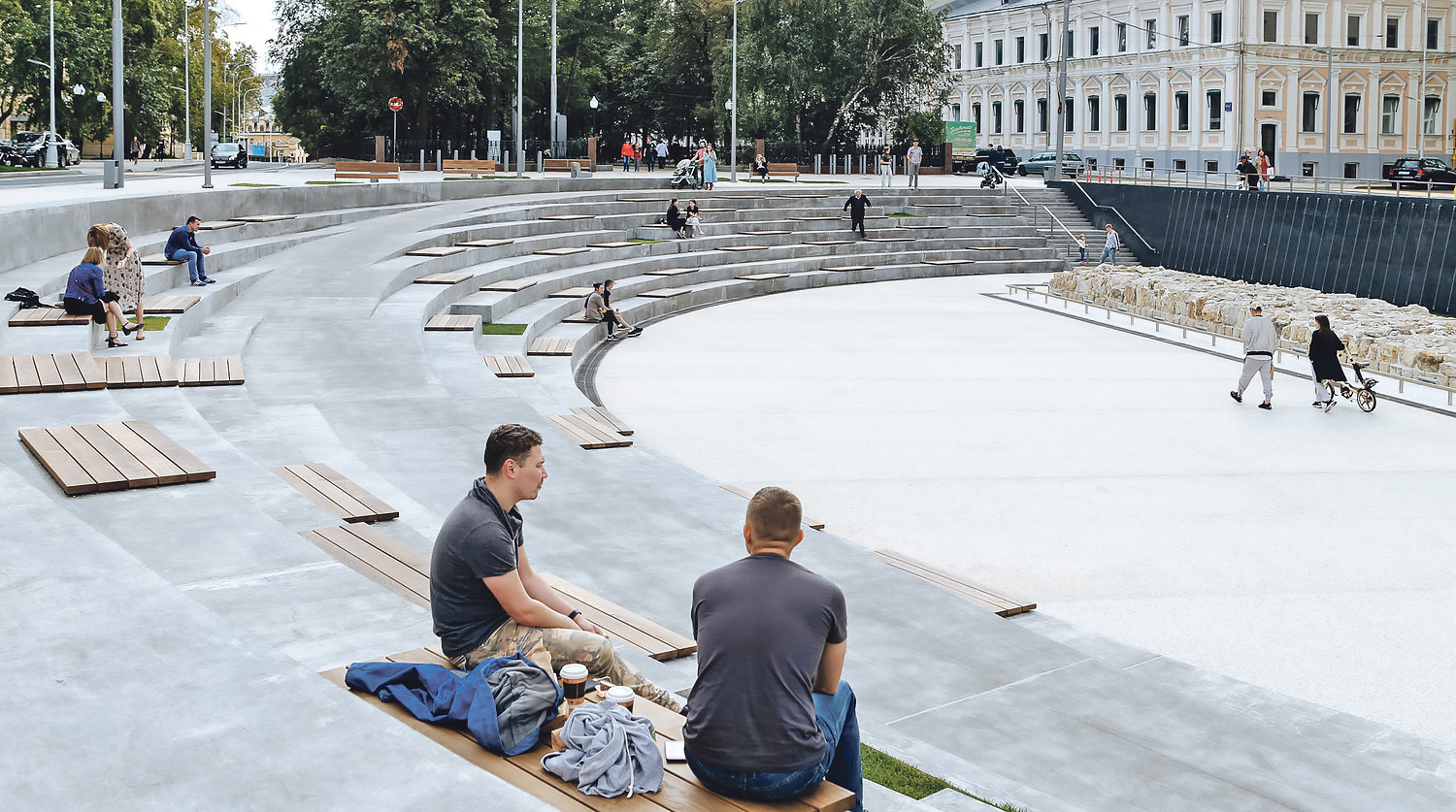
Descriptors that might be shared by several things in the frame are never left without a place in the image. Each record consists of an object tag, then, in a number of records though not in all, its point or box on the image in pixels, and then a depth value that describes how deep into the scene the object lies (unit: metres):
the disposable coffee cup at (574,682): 4.99
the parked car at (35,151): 51.94
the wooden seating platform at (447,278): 21.80
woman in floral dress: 14.45
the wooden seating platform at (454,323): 18.62
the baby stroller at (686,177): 41.38
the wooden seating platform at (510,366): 17.09
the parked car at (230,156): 55.94
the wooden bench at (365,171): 38.50
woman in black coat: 18.28
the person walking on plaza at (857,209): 39.38
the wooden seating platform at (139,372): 11.76
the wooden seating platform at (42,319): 13.60
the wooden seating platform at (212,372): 13.02
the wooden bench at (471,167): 45.12
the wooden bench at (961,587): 9.49
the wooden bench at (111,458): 8.16
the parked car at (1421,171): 48.53
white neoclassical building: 64.75
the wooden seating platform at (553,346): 19.84
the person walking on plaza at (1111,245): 40.16
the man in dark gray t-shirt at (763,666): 4.37
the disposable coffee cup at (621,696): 4.83
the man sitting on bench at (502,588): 5.23
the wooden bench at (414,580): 7.21
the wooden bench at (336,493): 9.23
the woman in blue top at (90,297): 13.55
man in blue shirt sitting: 18.72
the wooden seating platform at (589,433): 13.33
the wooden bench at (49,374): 10.72
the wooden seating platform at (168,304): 15.88
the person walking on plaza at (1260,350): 18.75
